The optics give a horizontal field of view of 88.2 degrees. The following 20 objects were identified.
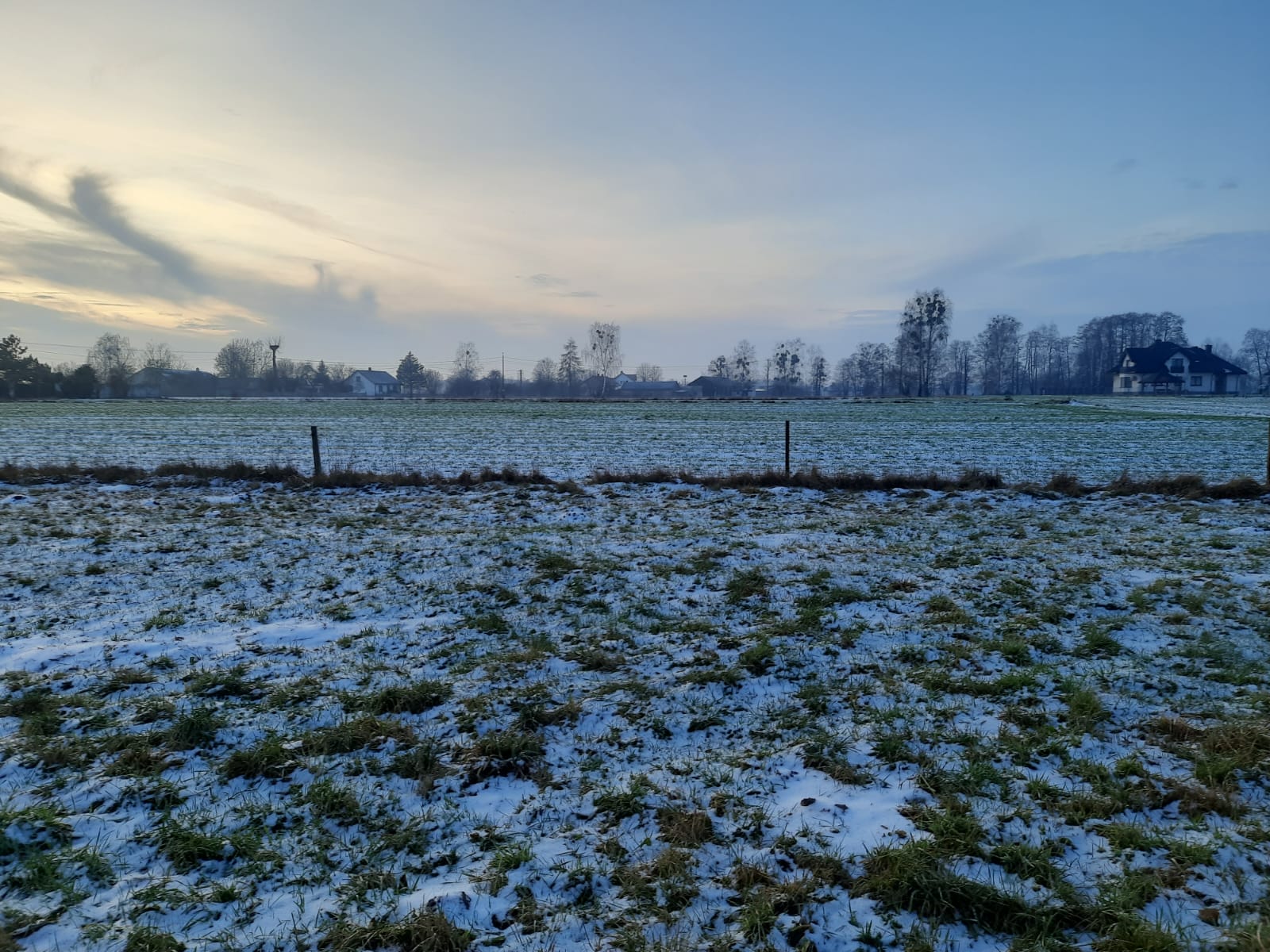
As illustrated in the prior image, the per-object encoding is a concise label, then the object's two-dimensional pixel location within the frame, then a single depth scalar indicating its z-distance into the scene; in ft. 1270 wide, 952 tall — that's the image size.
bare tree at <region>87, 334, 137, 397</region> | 499.38
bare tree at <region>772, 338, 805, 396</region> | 502.79
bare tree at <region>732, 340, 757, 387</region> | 497.05
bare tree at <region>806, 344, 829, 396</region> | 498.69
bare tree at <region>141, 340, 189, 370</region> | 461.49
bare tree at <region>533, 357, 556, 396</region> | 502.79
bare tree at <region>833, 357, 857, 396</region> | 522.47
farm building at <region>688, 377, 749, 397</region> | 488.85
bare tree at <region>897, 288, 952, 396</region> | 350.23
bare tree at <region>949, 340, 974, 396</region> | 448.24
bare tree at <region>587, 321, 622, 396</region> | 449.89
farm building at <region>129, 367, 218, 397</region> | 414.82
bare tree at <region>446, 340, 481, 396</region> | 481.87
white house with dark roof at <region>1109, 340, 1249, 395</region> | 304.09
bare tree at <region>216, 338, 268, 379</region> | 475.72
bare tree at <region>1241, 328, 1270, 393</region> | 442.09
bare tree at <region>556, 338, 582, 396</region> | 462.60
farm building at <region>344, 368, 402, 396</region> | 507.30
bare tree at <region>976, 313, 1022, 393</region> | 442.91
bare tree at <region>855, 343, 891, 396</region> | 449.06
